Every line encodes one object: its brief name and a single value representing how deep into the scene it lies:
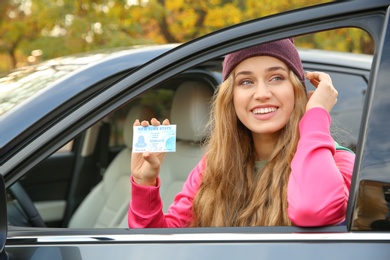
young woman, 1.92
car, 1.80
